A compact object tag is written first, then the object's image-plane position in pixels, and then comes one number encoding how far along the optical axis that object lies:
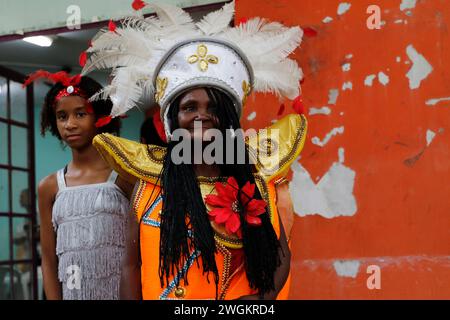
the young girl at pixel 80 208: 2.92
